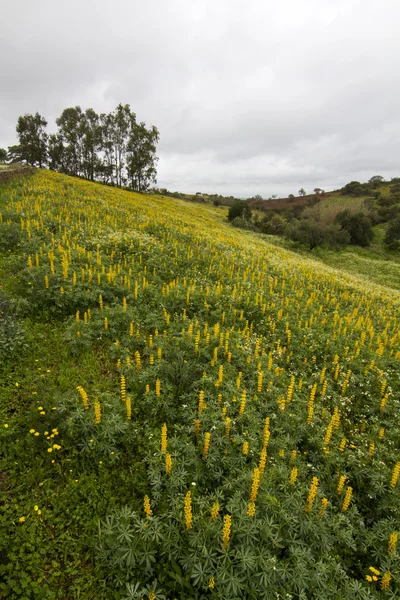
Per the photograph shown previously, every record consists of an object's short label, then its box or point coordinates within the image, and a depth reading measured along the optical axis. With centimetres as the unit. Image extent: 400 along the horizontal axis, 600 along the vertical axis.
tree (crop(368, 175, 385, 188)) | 7788
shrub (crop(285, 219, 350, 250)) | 3412
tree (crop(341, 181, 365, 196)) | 7312
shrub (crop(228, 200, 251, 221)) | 4764
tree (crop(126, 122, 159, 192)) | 5309
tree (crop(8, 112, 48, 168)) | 5519
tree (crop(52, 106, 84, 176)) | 5659
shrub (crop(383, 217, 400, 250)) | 3831
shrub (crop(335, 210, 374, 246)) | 3962
